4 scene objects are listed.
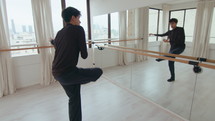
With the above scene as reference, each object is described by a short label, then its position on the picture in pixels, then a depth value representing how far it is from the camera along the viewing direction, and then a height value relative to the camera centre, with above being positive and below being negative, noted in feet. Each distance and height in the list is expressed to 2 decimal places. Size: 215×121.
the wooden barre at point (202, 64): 4.39 -0.89
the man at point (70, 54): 4.00 -0.43
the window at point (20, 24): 8.93 +1.21
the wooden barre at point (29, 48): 8.13 -0.45
